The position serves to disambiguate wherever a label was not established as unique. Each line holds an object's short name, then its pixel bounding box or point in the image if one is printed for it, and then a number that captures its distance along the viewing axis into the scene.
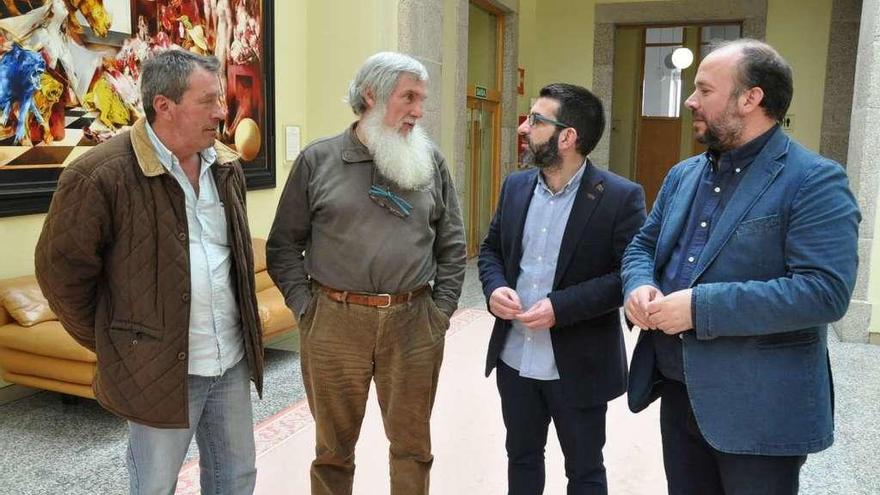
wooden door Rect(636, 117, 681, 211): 12.96
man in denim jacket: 1.59
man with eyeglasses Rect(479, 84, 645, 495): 2.21
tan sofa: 3.61
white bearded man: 2.25
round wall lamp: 11.23
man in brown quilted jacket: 1.79
